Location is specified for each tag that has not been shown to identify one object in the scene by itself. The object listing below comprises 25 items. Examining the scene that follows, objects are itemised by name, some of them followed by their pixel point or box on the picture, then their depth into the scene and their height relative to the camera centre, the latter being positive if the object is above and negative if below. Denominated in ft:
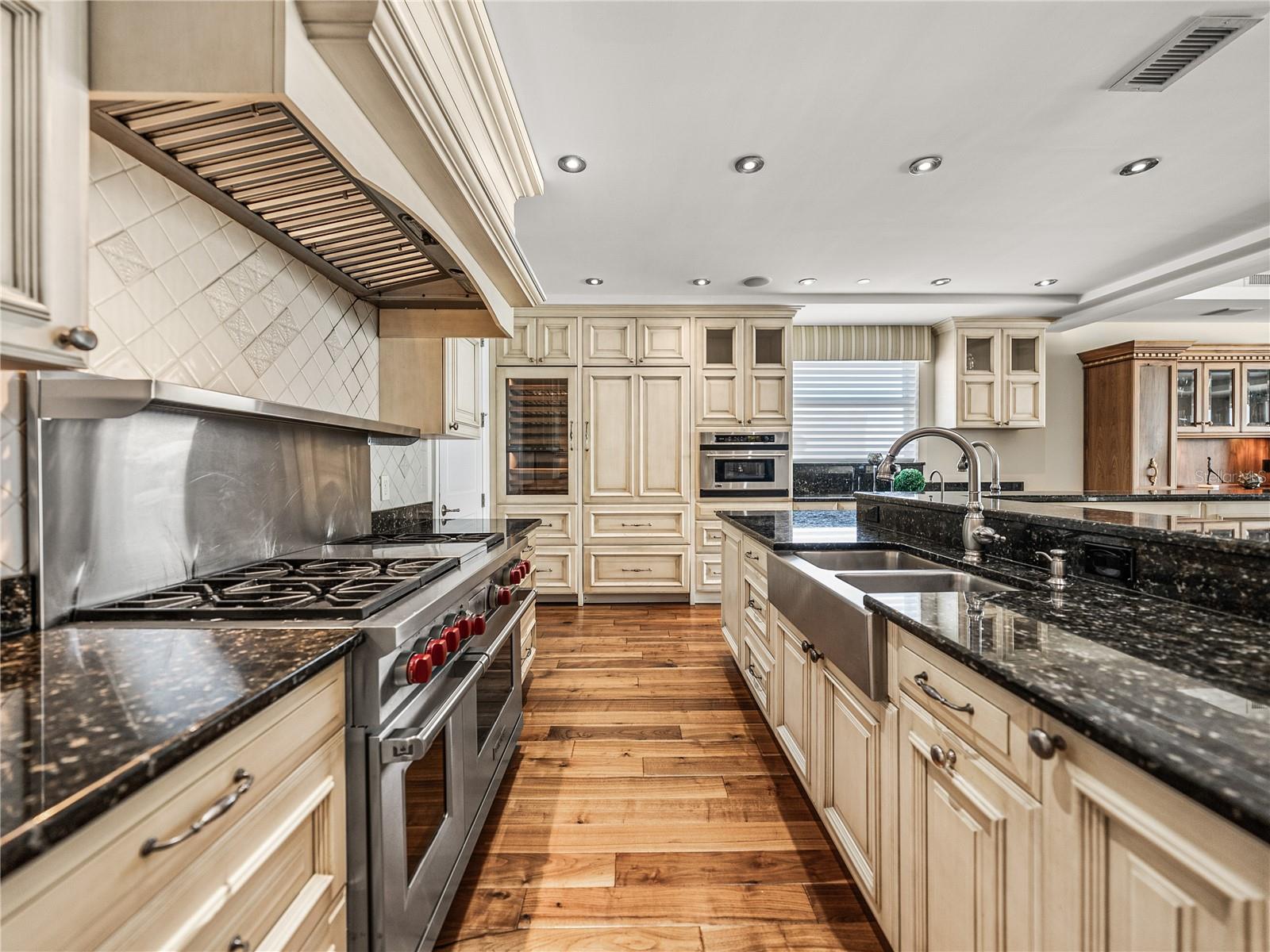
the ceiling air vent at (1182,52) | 5.78 +4.45
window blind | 18.12 +2.00
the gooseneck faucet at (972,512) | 5.88 -0.41
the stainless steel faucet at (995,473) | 6.84 -0.01
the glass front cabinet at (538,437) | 15.31 +0.91
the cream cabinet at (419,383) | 7.88 +1.20
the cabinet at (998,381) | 16.61 +2.60
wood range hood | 2.81 +2.12
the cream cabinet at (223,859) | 1.63 -1.36
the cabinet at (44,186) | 2.43 +1.23
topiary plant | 11.88 -0.18
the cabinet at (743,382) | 15.48 +2.40
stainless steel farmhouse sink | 4.20 -1.13
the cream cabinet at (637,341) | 15.34 +3.44
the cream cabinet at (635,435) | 15.30 +0.97
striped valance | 17.83 +3.95
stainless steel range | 3.37 -0.82
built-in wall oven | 15.46 +0.23
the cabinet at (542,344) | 15.21 +3.34
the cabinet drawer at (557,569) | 15.26 -2.54
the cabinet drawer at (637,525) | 15.31 -1.40
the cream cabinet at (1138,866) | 1.77 -1.37
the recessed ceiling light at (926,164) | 8.44 +4.51
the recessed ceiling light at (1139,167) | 8.62 +4.56
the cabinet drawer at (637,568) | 15.33 -2.52
